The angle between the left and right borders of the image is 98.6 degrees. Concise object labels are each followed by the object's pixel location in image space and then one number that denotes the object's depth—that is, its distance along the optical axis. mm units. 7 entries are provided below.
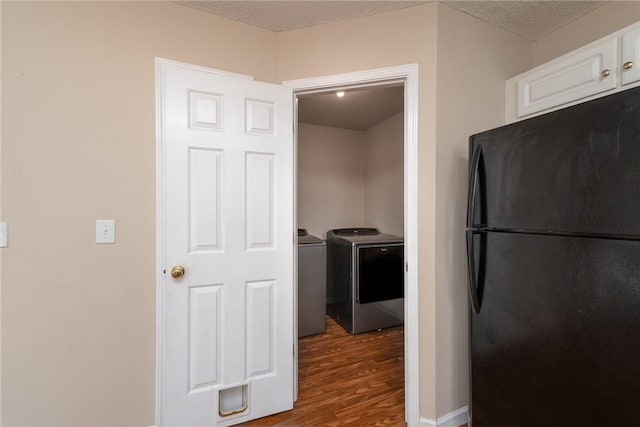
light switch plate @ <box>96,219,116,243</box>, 1358
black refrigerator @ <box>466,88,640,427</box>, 867
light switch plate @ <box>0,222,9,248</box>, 1215
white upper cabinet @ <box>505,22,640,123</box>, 1178
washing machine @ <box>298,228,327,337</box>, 2678
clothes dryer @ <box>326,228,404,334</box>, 2705
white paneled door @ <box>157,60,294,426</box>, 1436
